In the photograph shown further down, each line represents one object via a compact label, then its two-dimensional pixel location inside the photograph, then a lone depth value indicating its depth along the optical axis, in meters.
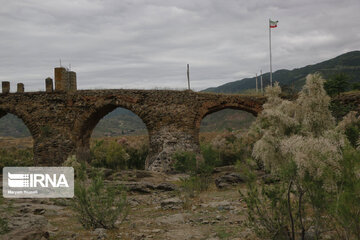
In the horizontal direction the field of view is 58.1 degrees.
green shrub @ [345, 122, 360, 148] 10.52
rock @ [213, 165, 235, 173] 14.43
